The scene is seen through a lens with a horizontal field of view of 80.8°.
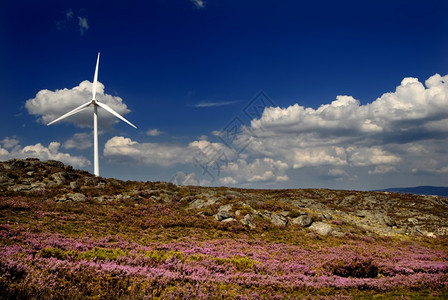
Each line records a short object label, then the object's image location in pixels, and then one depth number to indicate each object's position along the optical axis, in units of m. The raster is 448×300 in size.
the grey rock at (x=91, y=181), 44.59
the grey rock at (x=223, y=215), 33.59
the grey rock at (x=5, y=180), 38.86
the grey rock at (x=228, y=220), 32.32
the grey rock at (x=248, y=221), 31.83
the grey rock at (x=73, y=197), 34.38
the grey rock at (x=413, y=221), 46.94
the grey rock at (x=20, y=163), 47.91
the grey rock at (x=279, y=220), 34.19
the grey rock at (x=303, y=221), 35.09
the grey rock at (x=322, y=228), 32.56
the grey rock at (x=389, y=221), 42.53
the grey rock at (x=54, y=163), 52.11
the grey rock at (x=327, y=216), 39.53
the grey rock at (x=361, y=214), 45.66
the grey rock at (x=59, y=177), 42.31
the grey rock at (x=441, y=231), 40.73
